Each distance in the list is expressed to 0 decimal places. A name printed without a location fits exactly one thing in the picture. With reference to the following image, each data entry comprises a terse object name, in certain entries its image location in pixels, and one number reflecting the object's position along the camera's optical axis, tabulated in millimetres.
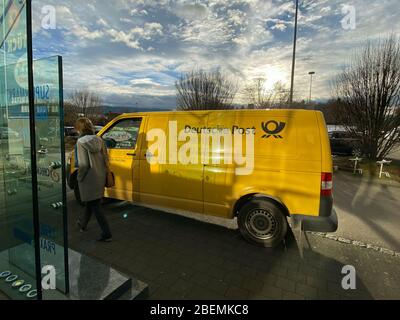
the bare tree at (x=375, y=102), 9977
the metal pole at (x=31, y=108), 1748
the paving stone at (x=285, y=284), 2873
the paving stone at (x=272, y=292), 2736
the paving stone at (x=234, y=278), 2941
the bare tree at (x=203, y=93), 18172
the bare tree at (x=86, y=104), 28634
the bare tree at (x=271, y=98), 19625
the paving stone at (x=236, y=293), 2701
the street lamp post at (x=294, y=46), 11706
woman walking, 3500
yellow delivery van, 3564
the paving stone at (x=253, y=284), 2852
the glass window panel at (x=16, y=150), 2273
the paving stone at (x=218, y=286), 2795
